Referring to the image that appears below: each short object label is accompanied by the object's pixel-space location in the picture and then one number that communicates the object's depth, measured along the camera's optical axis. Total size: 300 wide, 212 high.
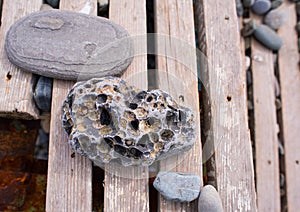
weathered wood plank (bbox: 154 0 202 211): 0.85
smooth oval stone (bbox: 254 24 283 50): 1.03
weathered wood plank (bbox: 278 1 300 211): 1.00
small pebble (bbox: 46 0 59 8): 0.91
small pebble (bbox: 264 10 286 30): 1.05
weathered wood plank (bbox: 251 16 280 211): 0.99
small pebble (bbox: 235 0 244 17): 1.05
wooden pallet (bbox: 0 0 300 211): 0.84
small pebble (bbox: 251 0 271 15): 1.05
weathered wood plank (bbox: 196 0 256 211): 0.85
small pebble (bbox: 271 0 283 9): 1.06
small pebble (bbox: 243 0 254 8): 1.05
